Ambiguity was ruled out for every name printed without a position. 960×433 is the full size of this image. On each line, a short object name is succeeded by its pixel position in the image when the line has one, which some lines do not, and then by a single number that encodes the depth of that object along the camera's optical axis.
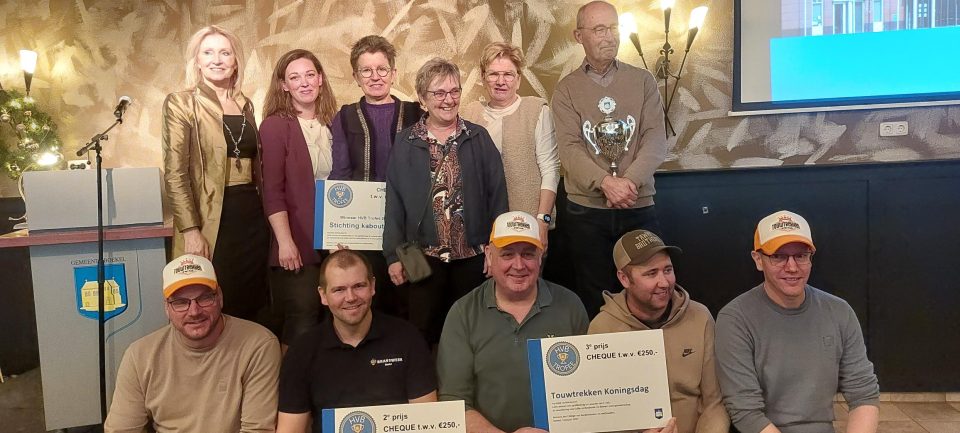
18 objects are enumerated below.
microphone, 3.05
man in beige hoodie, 2.28
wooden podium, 3.12
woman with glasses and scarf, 2.72
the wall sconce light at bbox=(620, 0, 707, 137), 3.93
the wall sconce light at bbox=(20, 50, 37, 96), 4.11
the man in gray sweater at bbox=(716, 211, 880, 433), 2.21
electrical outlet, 3.94
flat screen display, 3.87
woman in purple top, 2.89
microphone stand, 3.03
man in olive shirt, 2.34
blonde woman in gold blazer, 2.92
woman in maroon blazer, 2.89
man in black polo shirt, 2.32
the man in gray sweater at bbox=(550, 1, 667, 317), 2.91
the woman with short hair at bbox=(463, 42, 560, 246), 2.98
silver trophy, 2.94
